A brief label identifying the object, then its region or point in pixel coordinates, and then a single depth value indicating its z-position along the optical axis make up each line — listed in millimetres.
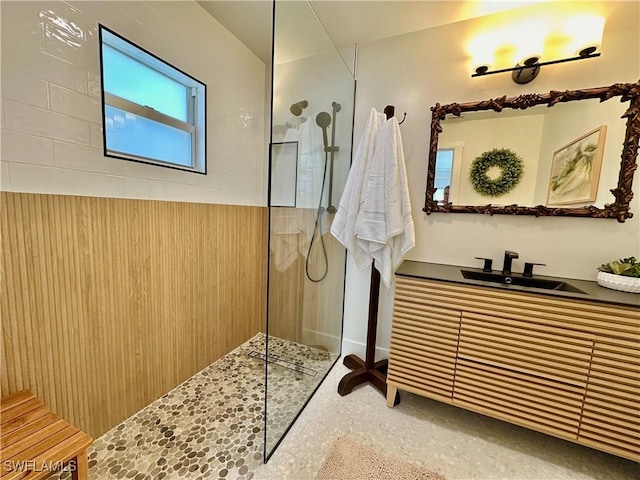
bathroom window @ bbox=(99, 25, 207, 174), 1367
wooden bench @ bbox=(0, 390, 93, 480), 828
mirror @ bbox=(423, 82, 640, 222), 1484
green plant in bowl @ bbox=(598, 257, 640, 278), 1353
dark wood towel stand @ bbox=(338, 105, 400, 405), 1826
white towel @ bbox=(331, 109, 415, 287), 1636
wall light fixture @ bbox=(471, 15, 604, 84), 1451
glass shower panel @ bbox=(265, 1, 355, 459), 1337
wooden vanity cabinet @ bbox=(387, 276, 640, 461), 1233
